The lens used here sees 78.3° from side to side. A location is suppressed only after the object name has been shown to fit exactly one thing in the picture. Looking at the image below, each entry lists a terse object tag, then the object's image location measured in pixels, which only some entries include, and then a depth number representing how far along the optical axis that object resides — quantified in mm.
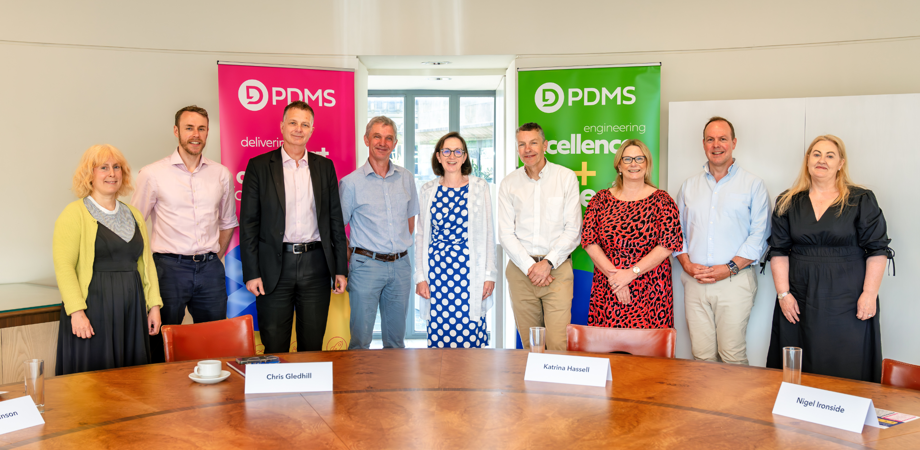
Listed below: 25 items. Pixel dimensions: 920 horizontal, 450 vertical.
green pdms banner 4344
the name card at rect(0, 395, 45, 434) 1490
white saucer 1840
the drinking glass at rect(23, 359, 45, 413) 1584
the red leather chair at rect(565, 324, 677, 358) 2359
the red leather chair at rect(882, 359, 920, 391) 1893
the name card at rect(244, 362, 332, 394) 1796
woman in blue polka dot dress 3592
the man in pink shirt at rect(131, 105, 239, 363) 3326
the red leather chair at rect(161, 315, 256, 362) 2342
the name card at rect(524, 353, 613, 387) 1871
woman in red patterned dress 3410
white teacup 1855
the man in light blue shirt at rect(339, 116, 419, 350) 3682
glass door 6141
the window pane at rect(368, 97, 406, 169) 6141
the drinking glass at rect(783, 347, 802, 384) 1748
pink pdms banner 4262
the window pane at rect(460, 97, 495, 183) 6164
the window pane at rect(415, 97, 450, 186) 6160
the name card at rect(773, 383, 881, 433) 1507
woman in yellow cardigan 2656
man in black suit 3400
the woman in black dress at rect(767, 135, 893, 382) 3189
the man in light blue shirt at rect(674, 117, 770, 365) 3629
